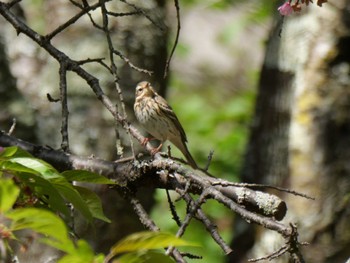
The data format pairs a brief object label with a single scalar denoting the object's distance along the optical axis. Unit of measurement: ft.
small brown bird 34.86
